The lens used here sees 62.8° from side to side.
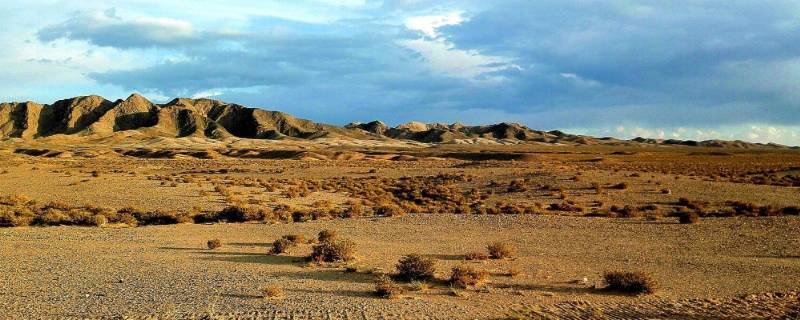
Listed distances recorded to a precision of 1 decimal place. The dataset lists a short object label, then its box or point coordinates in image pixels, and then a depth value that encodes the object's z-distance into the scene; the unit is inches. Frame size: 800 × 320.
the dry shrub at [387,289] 509.1
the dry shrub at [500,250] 695.1
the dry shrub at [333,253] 659.4
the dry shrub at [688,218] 987.9
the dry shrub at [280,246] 721.3
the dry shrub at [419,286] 538.6
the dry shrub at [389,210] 1142.2
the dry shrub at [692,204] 1266.0
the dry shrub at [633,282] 532.4
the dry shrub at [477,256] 689.0
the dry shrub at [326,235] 807.3
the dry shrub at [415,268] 572.4
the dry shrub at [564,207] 1273.6
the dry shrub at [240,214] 1080.8
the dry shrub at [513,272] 603.2
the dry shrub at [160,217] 1071.0
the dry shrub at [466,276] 549.6
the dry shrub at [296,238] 784.9
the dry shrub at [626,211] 1118.0
